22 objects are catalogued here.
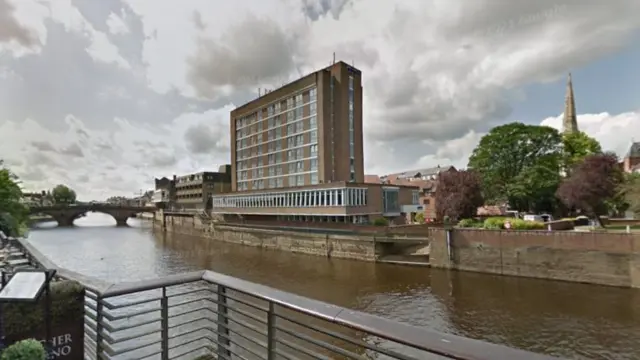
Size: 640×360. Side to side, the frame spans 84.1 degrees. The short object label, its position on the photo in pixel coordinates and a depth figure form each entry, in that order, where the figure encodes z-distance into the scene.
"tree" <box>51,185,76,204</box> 118.88
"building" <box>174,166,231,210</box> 85.76
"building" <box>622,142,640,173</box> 63.62
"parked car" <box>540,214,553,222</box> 34.73
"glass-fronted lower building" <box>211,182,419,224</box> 36.78
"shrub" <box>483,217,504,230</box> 25.06
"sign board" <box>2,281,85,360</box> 2.94
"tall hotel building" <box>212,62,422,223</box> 38.75
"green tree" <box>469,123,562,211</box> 41.00
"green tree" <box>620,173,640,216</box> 26.66
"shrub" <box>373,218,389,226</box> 35.56
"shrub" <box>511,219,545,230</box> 24.30
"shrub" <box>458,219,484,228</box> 27.14
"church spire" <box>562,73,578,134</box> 69.90
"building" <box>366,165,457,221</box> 45.34
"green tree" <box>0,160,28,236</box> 21.73
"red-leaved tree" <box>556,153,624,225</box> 31.58
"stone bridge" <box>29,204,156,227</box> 76.56
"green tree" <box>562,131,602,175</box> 47.28
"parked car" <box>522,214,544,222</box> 33.53
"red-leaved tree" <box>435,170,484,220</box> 36.56
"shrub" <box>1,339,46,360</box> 2.64
